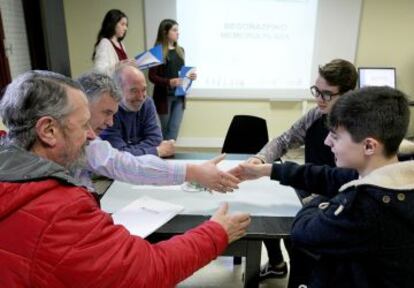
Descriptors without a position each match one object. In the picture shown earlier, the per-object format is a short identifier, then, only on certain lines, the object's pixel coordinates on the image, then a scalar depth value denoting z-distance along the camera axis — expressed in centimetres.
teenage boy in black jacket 88
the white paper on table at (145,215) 119
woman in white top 331
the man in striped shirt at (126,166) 148
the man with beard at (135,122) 196
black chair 253
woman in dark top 355
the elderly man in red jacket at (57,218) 69
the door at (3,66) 262
